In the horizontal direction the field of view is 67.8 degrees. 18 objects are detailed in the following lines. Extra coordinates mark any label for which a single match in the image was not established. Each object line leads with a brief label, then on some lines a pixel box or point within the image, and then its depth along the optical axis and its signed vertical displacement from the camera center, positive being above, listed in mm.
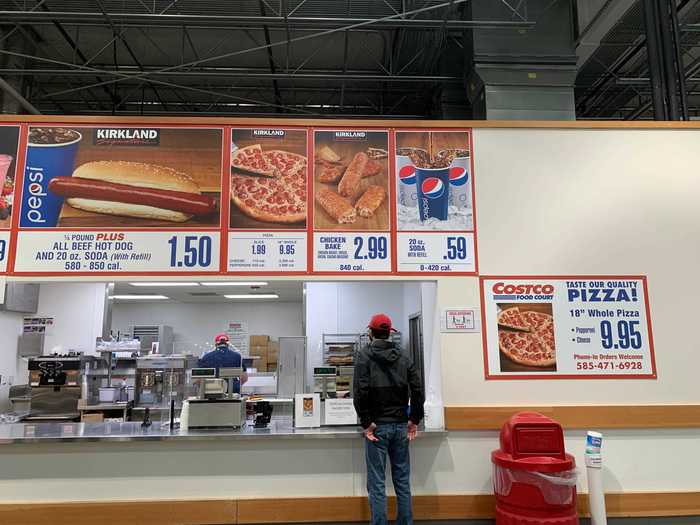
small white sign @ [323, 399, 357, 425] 4402 -546
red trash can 3672 -916
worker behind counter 5738 -121
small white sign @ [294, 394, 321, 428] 4383 -534
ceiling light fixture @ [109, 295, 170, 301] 11195 +1090
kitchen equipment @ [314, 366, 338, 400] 4602 -283
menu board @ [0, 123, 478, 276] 4391 +1258
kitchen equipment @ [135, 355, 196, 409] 5871 -436
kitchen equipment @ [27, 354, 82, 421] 6371 -455
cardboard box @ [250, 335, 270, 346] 11047 +147
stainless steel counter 4094 -687
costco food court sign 4422 +155
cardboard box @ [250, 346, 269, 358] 11000 -82
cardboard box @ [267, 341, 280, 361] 11031 -104
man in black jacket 3889 -511
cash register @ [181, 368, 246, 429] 4344 -504
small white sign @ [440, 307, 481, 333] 4453 +224
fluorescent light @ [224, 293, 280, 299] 11523 +1142
